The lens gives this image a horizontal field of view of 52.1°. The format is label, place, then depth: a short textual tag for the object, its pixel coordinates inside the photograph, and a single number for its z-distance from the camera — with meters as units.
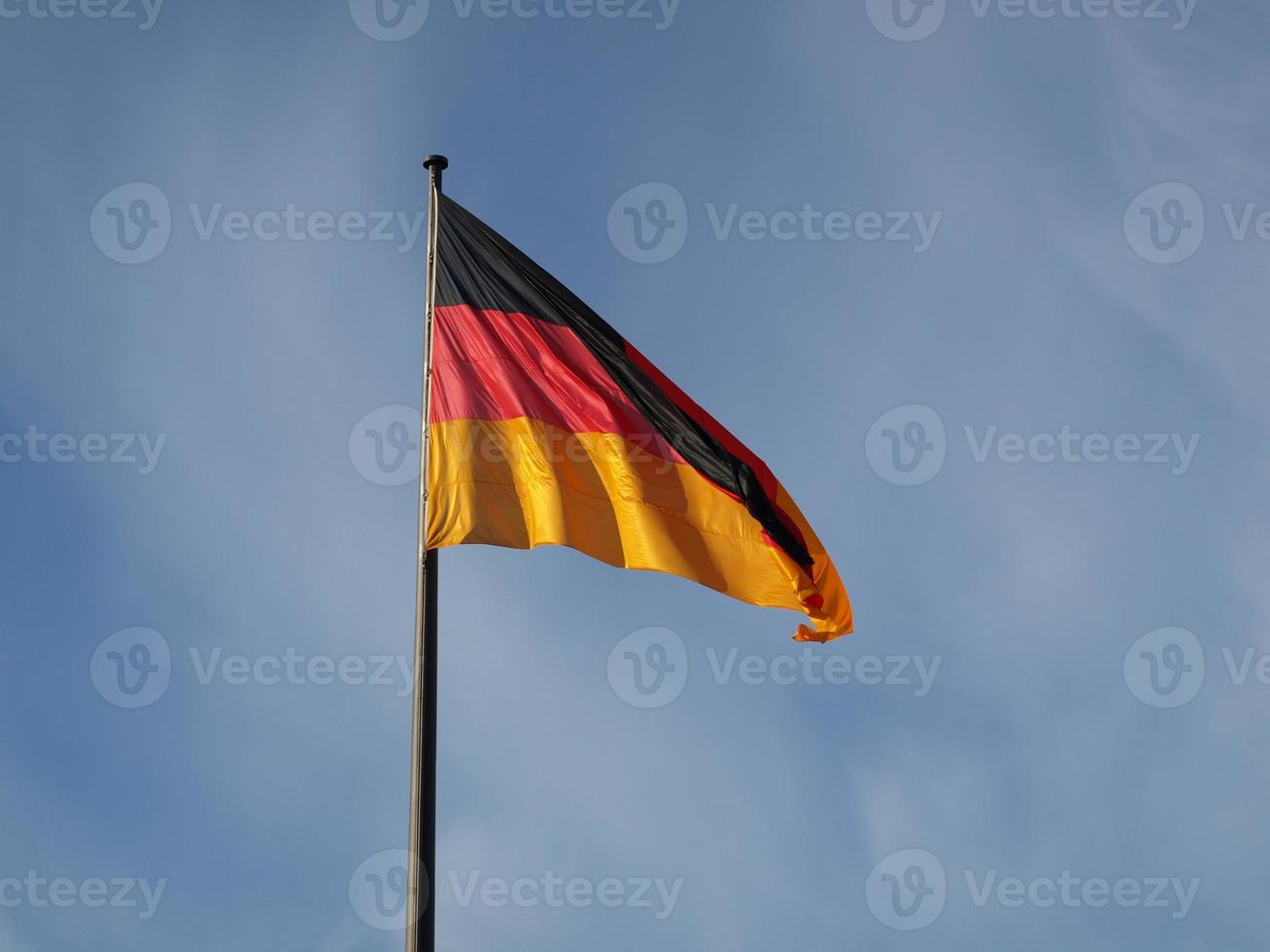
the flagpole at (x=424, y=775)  10.99
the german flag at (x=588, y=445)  13.83
